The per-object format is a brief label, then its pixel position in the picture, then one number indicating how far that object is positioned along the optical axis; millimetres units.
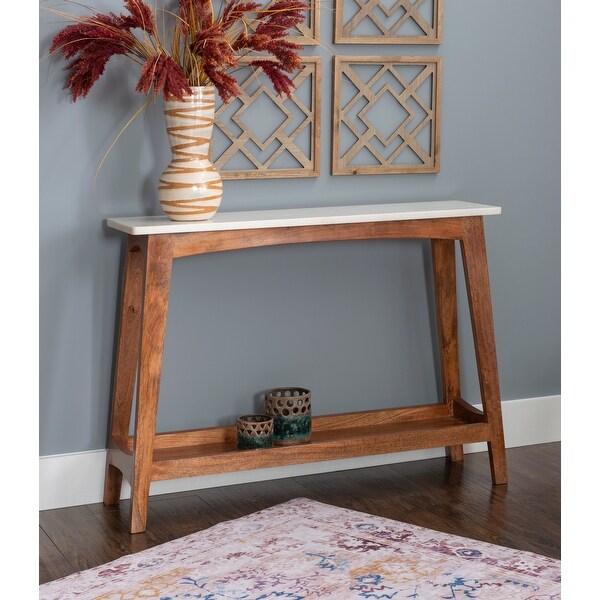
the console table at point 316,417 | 2541
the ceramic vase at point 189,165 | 2529
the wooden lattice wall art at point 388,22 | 2986
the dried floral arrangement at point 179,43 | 2420
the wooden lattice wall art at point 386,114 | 3023
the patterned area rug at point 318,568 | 2164
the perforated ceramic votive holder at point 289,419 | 2852
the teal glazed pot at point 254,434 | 2795
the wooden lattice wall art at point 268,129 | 2855
